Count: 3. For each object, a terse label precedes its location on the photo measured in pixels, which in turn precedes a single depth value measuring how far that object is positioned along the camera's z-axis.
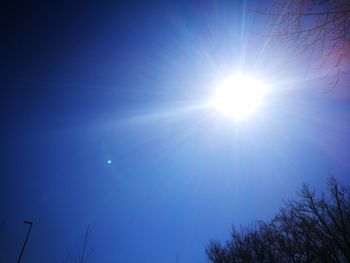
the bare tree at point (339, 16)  2.79
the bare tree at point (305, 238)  15.75
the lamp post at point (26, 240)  19.83
